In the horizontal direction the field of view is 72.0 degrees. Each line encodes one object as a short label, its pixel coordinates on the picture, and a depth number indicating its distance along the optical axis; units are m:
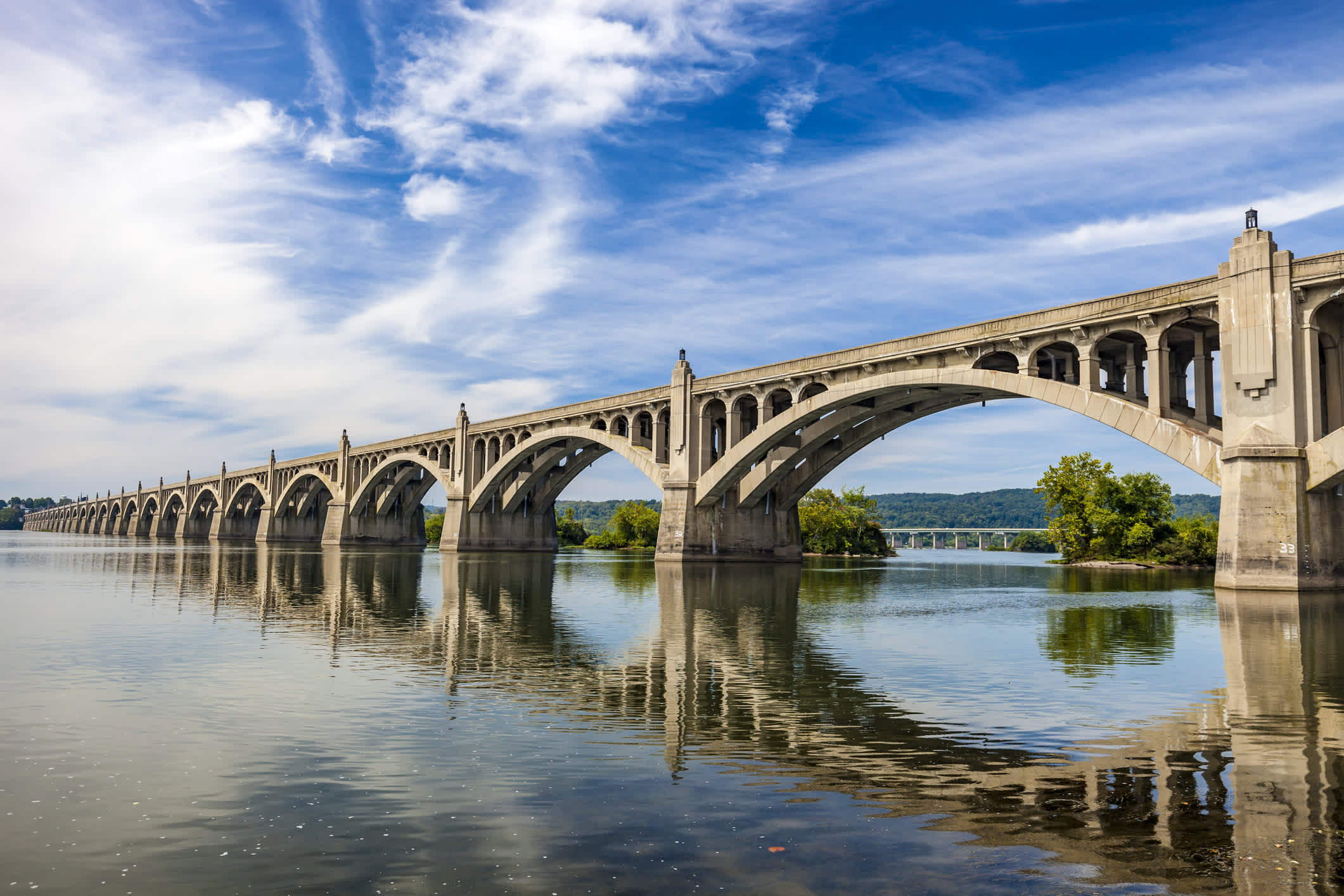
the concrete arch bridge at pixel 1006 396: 30.95
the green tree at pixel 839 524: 94.75
